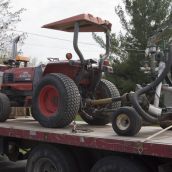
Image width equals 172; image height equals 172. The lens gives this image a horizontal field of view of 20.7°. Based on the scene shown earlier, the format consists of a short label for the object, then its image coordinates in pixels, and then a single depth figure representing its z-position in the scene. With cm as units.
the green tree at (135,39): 2477
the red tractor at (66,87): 705
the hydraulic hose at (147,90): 601
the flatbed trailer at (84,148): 539
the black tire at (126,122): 588
